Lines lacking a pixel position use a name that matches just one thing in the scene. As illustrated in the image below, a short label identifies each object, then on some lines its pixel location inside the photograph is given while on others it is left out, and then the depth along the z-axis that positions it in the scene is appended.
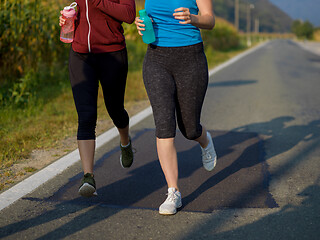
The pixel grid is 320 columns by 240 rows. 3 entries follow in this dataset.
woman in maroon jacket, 3.50
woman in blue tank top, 3.15
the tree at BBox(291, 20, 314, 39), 104.81
